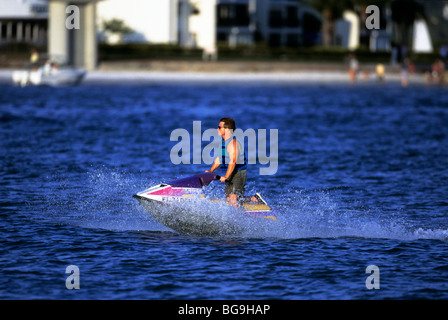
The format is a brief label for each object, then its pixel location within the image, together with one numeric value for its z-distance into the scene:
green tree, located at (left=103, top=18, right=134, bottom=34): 109.00
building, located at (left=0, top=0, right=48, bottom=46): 104.94
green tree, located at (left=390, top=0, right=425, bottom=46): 140.88
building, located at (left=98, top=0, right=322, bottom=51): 112.06
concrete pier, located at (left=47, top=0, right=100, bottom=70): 88.62
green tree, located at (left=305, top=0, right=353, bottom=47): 126.25
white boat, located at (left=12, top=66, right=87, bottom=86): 71.69
